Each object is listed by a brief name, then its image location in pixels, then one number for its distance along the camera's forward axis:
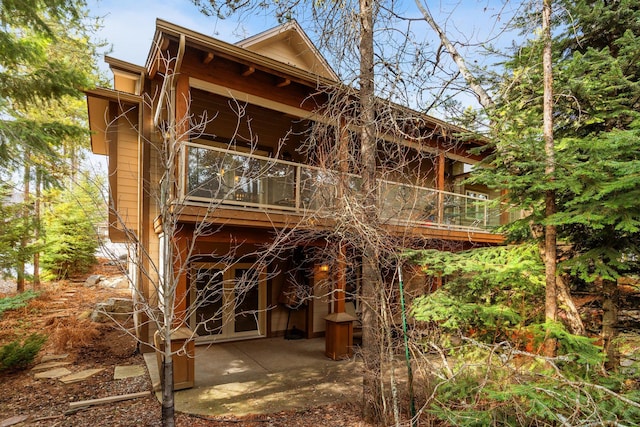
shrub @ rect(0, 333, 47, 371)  6.36
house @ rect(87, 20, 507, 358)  5.40
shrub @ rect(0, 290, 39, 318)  5.36
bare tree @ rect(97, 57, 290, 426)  3.73
